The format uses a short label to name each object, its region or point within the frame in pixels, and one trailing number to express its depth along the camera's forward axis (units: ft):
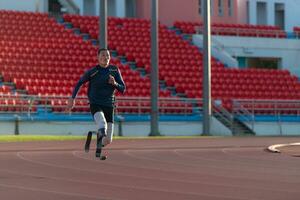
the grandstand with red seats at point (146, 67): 111.04
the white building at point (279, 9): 184.75
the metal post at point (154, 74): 104.32
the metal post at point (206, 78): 108.78
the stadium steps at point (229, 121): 120.78
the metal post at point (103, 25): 98.12
